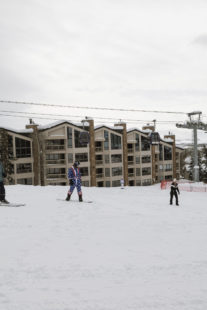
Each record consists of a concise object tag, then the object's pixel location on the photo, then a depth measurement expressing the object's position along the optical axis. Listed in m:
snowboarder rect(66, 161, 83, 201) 14.08
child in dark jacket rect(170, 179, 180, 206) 17.69
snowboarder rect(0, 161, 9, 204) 11.87
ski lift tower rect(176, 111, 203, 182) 38.41
